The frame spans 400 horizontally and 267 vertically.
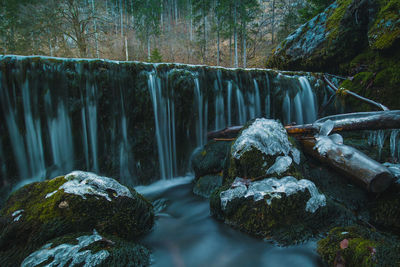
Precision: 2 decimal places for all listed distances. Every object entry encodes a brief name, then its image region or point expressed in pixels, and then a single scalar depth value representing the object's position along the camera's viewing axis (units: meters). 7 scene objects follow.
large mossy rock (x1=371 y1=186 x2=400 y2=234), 2.67
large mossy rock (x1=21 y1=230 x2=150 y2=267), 1.81
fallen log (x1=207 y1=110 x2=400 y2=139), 3.46
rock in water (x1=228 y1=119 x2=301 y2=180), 3.01
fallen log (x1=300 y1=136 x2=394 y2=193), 2.66
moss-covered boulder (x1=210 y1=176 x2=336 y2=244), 2.53
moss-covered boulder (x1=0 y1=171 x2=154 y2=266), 2.13
